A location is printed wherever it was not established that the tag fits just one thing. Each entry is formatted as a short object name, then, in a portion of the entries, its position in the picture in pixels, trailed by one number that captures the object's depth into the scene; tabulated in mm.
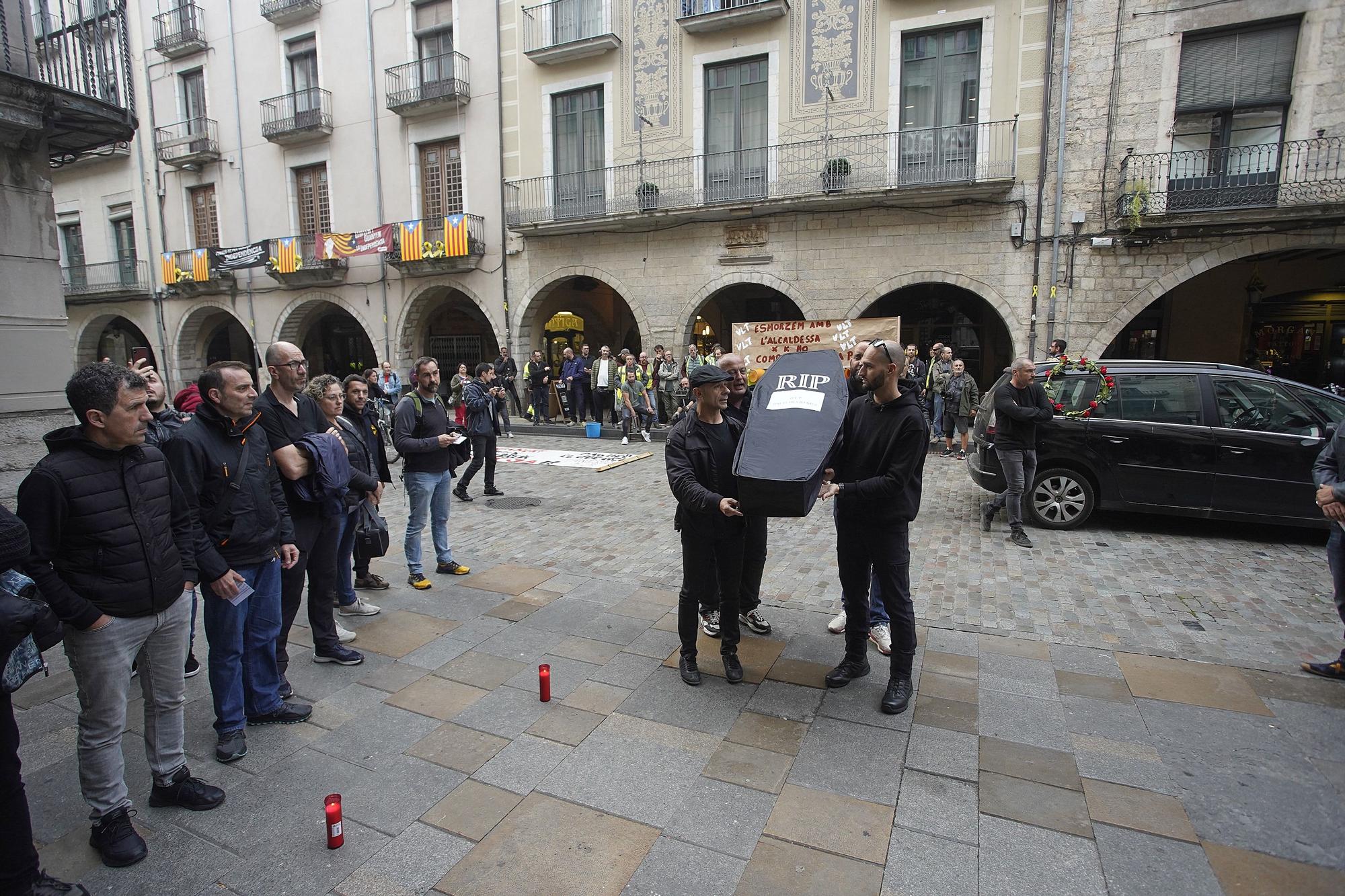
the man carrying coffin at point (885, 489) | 3793
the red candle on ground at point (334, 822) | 2812
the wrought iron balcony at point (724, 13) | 14250
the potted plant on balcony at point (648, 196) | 15883
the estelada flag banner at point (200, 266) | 21422
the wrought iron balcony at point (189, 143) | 21266
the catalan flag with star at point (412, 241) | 18266
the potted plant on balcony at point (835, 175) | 14125
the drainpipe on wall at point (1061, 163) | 12422
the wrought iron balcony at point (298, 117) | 19406
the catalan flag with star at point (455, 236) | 17812
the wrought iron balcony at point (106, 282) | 23391
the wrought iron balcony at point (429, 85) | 17734
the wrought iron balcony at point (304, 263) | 19625
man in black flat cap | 4070
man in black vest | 2676
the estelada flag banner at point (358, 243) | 18219
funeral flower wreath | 7387
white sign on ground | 12320
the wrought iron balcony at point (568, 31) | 16000
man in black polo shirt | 4000
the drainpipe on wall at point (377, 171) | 18719
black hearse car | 6707
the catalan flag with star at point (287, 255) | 19797
